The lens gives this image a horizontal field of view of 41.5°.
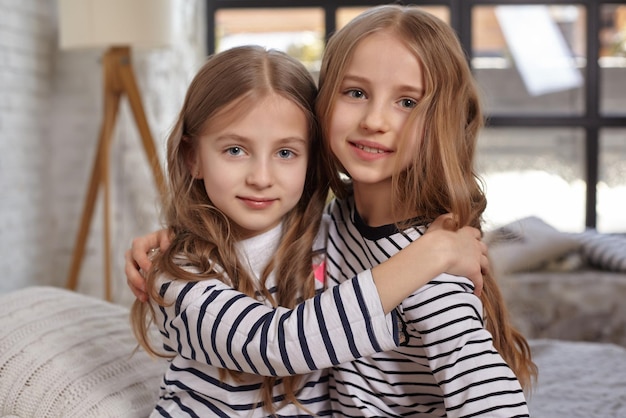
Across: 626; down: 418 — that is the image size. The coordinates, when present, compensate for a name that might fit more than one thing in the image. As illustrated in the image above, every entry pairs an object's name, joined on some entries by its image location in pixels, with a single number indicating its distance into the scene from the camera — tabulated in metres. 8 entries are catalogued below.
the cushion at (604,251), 3.59
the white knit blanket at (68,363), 1.46
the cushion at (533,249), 3.66
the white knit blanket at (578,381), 1.58
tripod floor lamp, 3.47
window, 4.64
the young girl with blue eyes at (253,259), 1.21
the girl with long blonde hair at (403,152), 1.31
